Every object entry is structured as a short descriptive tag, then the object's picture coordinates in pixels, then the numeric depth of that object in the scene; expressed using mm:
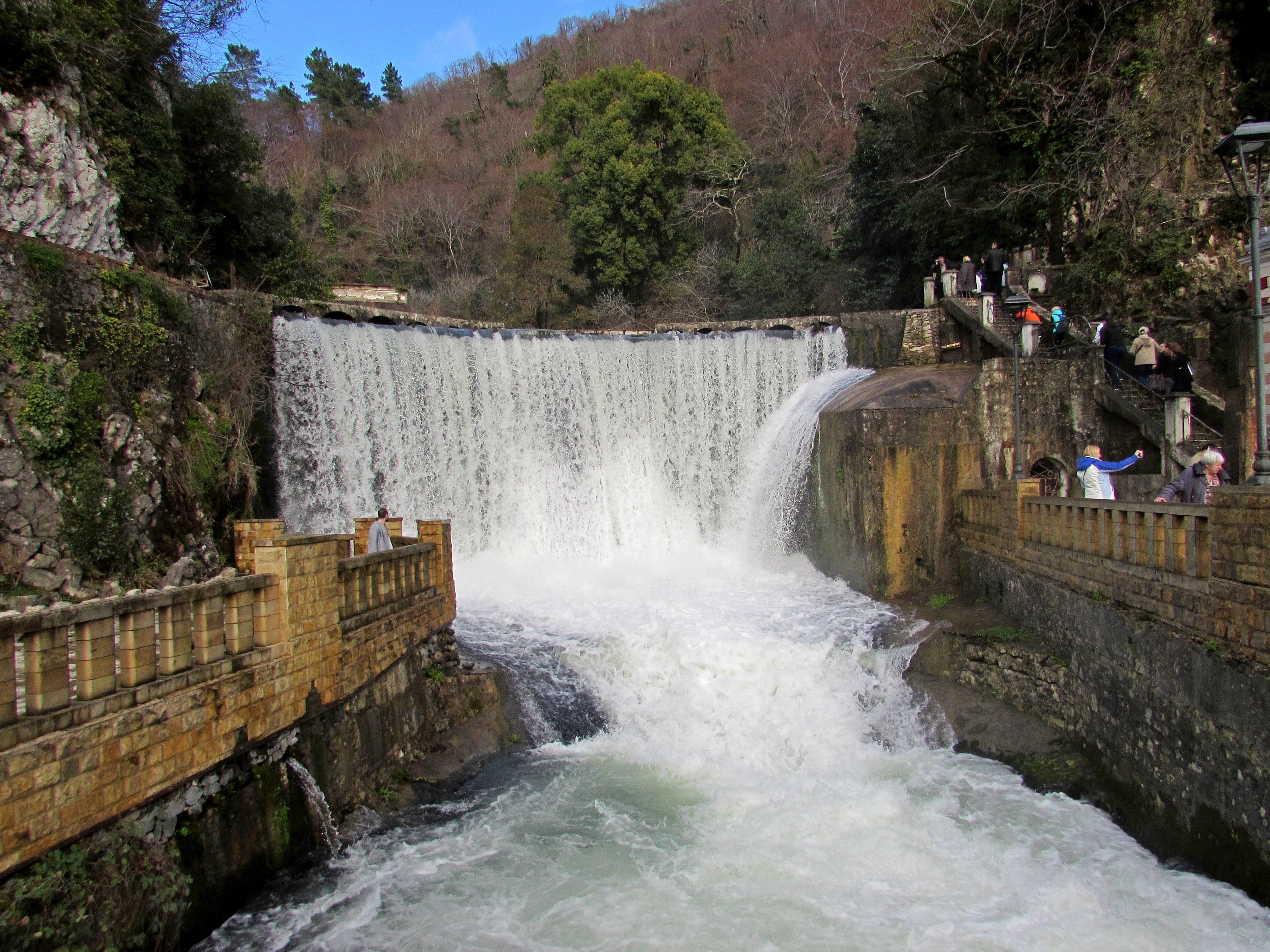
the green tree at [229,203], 17875
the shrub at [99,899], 3863
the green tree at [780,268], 29609
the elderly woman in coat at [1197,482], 7734
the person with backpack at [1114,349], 13641
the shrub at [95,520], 10109
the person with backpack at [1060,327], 15703
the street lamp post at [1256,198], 6742
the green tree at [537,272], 31328
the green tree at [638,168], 31109
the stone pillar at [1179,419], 12625
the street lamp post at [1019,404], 11383
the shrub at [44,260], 10367
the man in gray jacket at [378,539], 9383
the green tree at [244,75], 21344
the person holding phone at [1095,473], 9492
